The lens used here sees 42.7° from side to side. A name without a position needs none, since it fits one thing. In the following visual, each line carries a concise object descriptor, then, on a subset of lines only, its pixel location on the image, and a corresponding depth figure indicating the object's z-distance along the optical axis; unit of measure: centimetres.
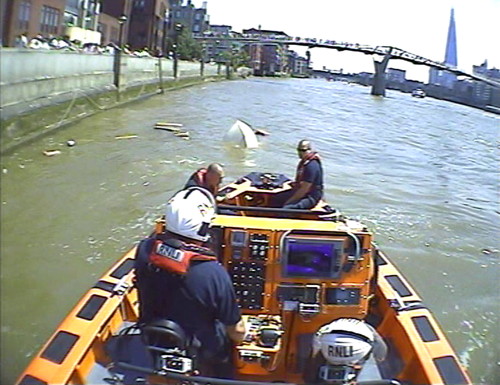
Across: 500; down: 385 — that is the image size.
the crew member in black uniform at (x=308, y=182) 567
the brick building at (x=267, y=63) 4319
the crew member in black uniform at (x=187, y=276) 247
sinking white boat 1573
